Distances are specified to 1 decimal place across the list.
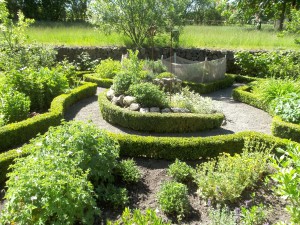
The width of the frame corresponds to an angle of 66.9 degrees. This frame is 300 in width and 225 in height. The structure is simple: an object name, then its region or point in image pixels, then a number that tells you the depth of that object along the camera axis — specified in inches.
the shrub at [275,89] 273.1
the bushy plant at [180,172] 161.1
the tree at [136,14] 442.1
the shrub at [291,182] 73.6
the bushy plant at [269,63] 368.7
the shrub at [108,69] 384.5
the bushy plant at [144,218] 94.5
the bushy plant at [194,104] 258.9
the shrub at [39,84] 247.3
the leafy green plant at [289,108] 217.2
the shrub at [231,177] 143.8
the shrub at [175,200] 135.4
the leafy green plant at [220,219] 119.2
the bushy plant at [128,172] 159.9
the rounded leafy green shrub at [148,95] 244.6
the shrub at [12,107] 216.5
